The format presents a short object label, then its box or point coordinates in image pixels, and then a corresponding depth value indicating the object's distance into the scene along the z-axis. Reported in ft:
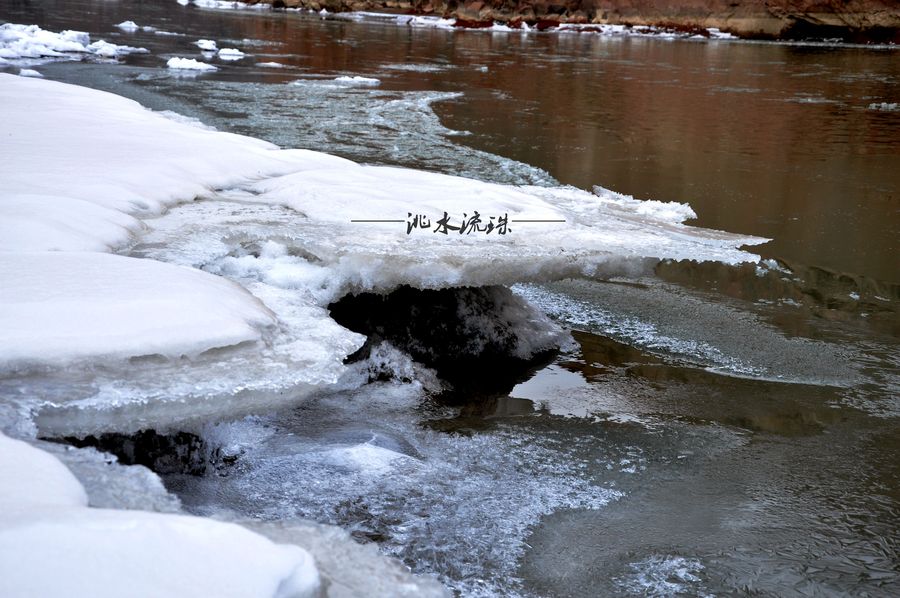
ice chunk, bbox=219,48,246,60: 52.31
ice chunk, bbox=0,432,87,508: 5.74
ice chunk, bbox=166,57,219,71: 43.39
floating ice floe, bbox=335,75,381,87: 41.45
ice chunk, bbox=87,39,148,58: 46.42
